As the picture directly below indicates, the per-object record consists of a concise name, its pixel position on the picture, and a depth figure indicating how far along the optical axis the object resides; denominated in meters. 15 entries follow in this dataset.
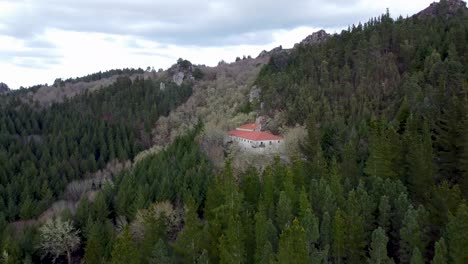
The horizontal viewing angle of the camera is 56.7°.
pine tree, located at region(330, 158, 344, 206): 35.12
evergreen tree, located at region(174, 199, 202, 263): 34.91
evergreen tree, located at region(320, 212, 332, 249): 32.16
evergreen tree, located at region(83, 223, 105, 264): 38.41
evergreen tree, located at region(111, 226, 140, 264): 32.62
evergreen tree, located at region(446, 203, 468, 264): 25.66
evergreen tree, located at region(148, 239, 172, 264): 33.31
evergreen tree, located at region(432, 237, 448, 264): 24.72
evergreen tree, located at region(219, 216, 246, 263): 30.99
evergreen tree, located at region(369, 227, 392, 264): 28.09
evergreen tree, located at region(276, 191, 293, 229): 33.91
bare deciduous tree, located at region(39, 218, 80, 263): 49.44
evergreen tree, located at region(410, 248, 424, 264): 26.28
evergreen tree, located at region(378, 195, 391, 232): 31.80
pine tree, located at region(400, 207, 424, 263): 28.64
